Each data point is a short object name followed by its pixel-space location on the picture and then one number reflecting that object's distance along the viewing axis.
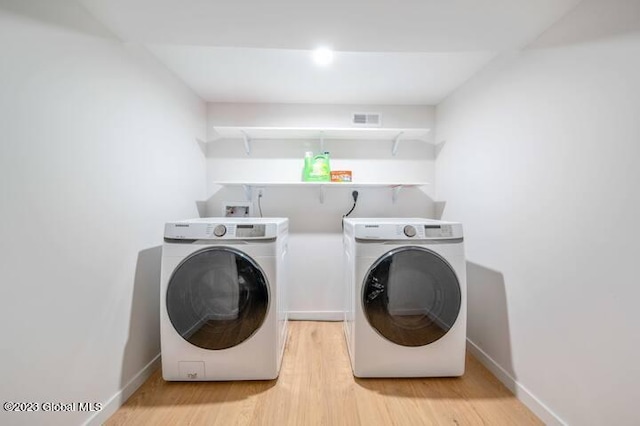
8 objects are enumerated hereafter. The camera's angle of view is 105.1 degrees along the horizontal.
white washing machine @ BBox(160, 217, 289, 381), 1.35
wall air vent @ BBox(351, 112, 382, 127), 2.22
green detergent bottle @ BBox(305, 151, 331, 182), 2.03
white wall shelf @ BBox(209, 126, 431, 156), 1.96
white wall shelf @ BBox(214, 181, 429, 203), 1.96
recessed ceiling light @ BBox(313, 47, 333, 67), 1.49
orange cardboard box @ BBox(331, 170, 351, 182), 2.09
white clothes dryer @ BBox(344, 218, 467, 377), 1.40
